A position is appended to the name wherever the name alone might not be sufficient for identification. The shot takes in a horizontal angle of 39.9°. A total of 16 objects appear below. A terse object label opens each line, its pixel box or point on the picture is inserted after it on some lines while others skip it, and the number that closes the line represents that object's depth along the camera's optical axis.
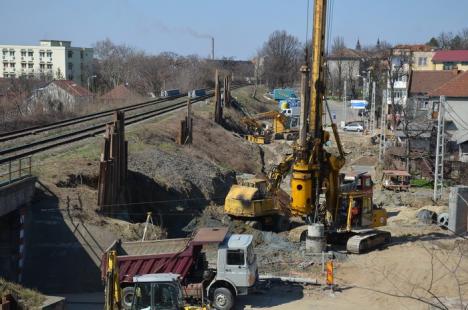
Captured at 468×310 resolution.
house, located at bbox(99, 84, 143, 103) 73.01
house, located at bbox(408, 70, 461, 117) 74.06
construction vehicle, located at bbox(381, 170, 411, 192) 42.28
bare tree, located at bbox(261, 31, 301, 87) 157.88
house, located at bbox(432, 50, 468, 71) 111.43
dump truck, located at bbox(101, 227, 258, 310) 18.12
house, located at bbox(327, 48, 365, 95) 131.88
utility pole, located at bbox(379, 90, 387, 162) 51.22
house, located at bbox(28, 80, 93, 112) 60.22
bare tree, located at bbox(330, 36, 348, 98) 131.38
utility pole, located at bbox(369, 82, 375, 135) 60.36
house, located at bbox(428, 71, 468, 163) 53.91
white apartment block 143.50
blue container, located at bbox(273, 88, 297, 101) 113.56
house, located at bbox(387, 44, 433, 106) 85.31
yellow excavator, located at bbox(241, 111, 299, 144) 66.44
